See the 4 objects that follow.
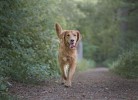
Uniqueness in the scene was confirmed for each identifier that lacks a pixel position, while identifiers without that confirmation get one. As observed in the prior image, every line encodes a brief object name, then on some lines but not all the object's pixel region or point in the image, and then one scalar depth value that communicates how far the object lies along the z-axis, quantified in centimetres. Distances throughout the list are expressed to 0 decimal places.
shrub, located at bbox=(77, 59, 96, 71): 2010
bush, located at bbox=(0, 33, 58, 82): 906
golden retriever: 975
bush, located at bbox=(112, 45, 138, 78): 1200
